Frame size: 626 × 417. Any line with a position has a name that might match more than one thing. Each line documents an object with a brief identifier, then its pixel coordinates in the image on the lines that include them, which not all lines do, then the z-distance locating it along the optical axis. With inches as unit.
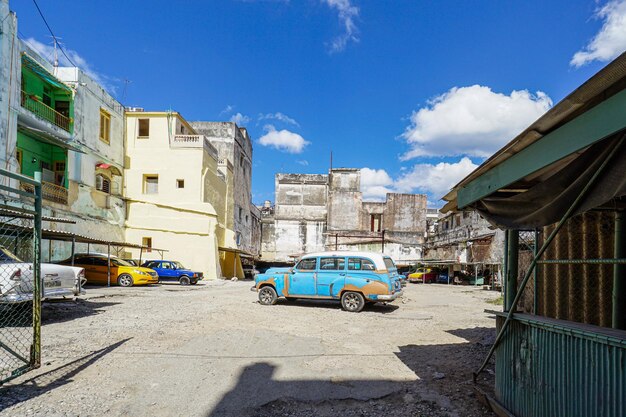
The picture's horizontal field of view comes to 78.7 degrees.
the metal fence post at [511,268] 181.2
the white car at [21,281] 292.7
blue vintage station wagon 453.1
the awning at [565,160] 101.2
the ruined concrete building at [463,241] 1238.3
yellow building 1144.2
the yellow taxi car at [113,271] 765.3
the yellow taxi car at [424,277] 1487.5
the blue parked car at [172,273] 944.3
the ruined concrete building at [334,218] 1948.8
